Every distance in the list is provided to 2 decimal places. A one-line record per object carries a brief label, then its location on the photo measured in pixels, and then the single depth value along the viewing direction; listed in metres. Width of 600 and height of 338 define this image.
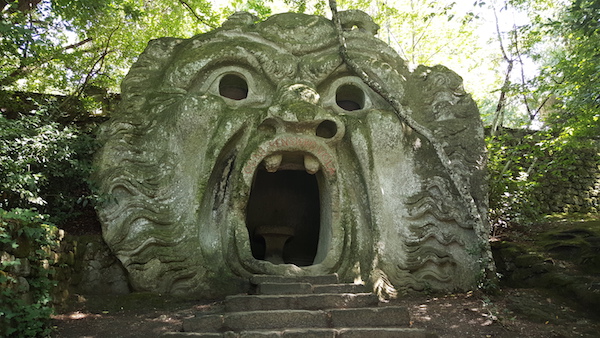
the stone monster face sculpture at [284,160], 5.99
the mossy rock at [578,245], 6.43
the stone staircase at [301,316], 4.12
